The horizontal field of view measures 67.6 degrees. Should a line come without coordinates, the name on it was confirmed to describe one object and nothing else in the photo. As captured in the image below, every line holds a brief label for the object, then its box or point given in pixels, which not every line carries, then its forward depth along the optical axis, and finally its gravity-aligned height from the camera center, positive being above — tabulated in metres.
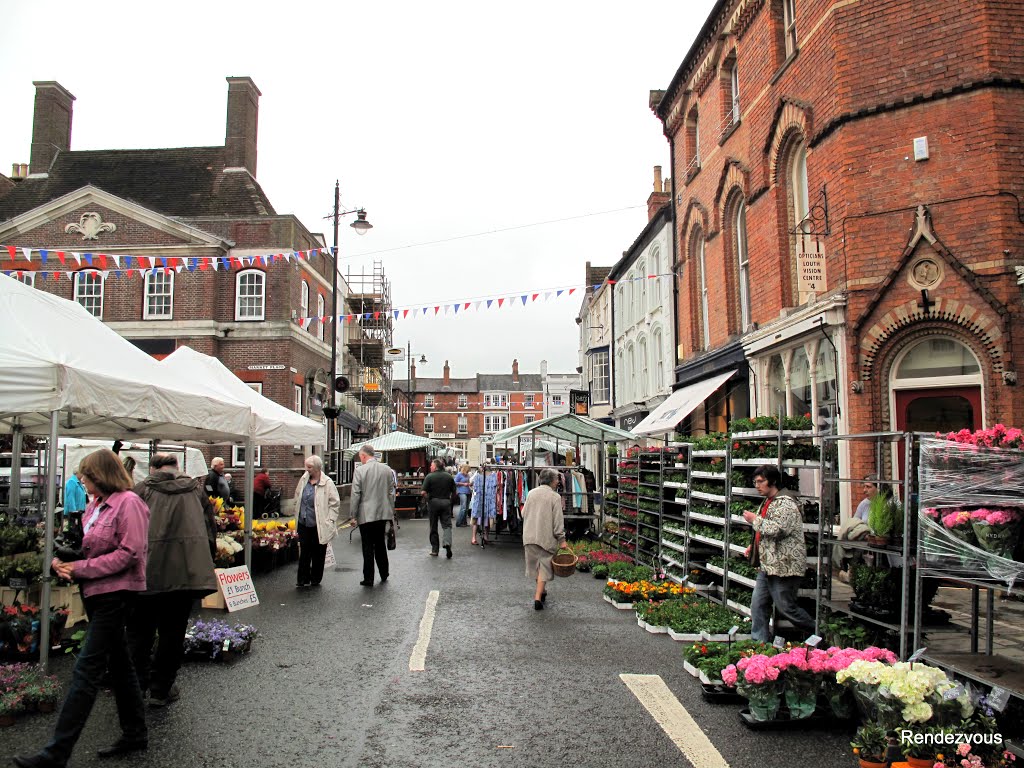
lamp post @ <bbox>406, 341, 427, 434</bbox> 62.46 +7.06
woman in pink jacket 4.45 -0.82
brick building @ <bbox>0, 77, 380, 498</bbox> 27.30 +5.91
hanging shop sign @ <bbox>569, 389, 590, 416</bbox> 36.38 +2.07
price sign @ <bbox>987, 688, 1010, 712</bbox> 4.56 -1.53
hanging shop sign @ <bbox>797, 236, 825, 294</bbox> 12.03 +2.72
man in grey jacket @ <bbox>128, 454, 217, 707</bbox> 5.50 -0.99
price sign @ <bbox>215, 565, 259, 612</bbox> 8.88 -1.70
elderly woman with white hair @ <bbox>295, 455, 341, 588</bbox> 10.90 -1.06
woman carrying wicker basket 9.51 -1.07
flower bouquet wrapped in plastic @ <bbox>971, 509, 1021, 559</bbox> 4.93 -0.56
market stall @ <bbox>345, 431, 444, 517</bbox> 26.49 -1.15
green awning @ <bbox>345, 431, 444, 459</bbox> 26.12 +0.07
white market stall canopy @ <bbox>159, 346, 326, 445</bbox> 11.91 +0.78
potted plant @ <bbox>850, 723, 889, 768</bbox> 4.27 -1.71
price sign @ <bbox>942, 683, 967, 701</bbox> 4.43 -1.45
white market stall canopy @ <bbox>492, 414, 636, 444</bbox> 16.92 +0.34
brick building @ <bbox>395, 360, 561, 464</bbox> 94.88 +4.47
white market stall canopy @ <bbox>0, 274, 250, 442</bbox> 6.68 +0.67
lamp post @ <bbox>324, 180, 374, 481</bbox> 22.69 +6.44
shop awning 15.78 +0.81
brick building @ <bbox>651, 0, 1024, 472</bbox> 10.71 +3.53
